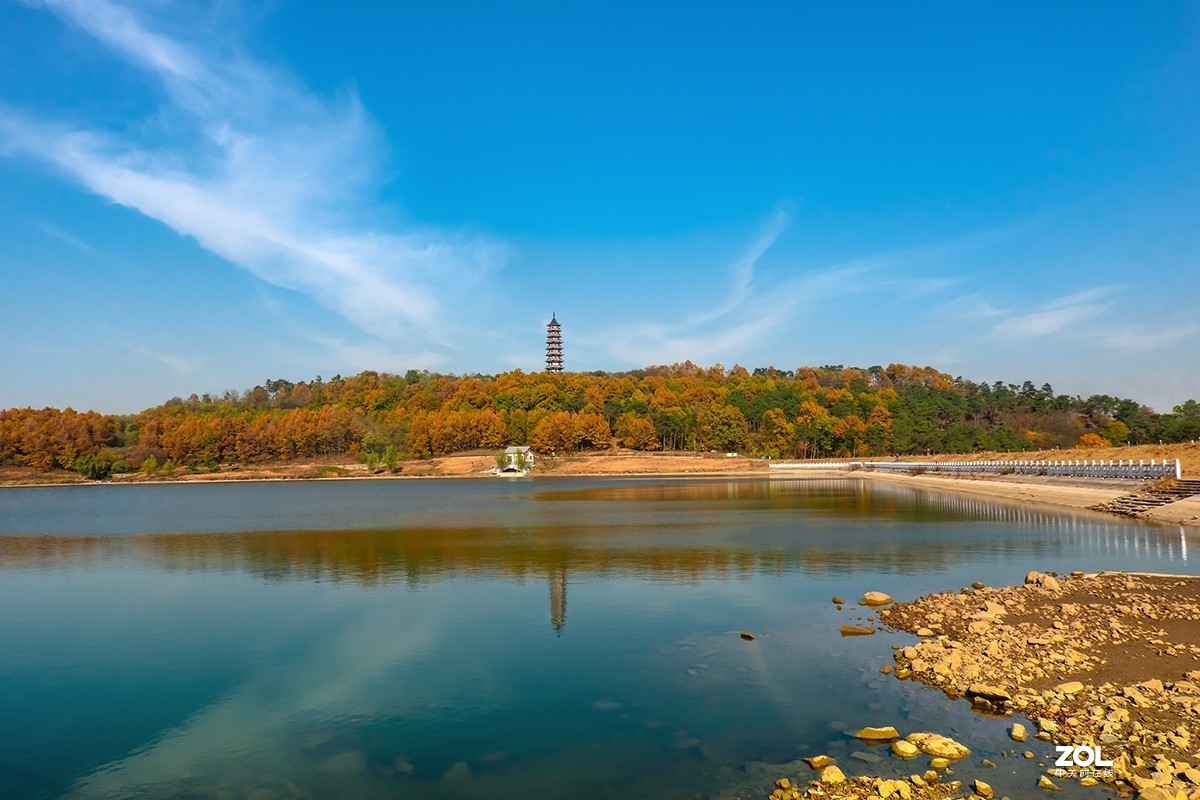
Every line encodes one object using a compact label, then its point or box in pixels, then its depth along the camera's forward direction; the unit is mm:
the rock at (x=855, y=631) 17859
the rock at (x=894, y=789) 9383
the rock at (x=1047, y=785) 9617
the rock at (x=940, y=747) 10672
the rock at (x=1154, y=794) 8898
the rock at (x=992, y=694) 12742
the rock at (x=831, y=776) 9812
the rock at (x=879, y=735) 11469
